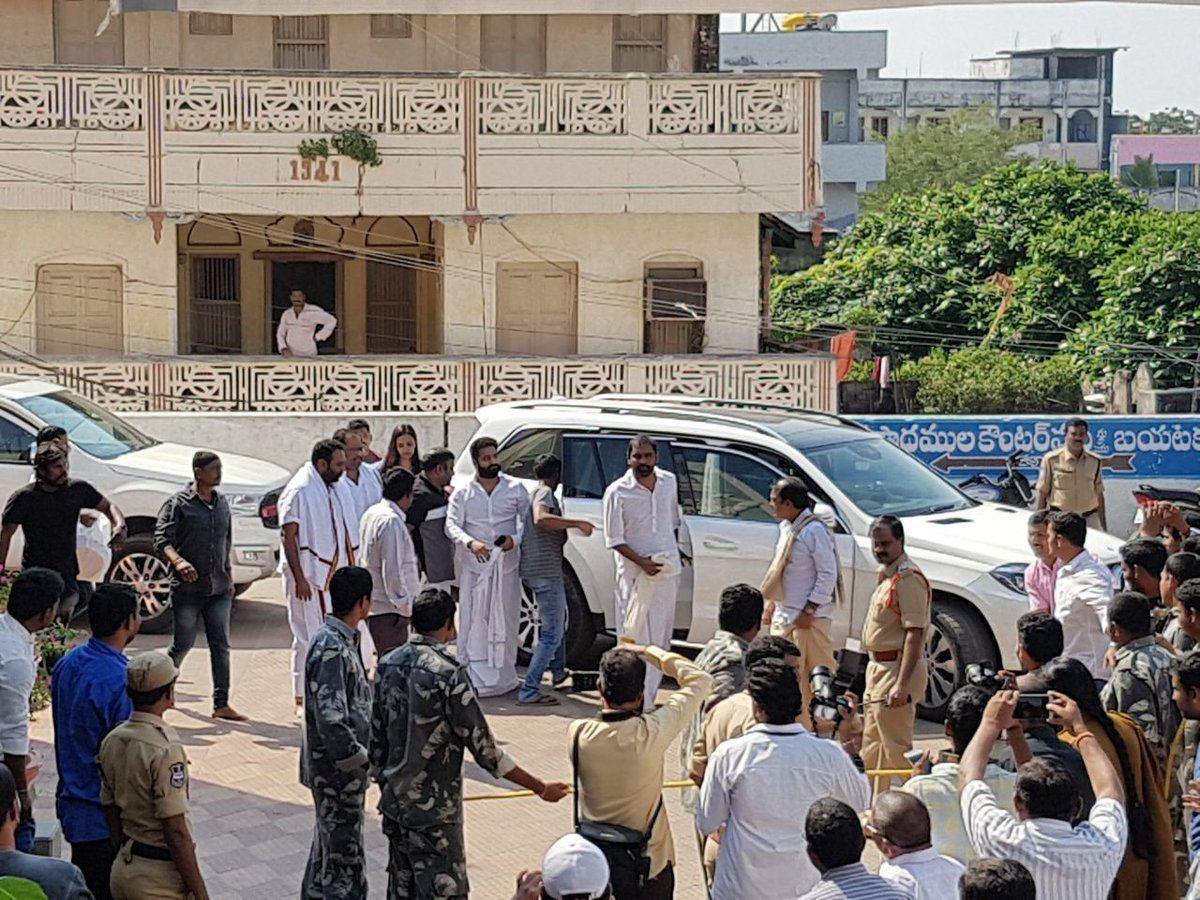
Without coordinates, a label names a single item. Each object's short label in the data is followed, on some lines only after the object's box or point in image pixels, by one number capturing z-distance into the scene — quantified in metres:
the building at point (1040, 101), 94.69
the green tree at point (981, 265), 33.44
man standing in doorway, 22.42
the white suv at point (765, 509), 10.99
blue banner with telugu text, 17.72
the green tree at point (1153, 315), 29.41
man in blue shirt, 6.57
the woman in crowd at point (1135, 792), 6.05
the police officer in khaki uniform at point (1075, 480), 14.85
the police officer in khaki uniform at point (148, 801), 6.08
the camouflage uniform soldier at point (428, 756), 6.49
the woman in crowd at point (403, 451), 12.52
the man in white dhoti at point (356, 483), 11.00
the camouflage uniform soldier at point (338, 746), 6.84
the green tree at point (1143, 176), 90.44
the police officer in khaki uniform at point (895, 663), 8.59
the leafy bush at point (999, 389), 24.89
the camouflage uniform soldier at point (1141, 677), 6.93
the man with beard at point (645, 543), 10.97
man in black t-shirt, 10.65
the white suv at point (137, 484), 13.27
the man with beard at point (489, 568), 11.49
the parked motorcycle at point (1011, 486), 17.03
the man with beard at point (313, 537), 10.74
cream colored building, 21.56
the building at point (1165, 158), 99.71
